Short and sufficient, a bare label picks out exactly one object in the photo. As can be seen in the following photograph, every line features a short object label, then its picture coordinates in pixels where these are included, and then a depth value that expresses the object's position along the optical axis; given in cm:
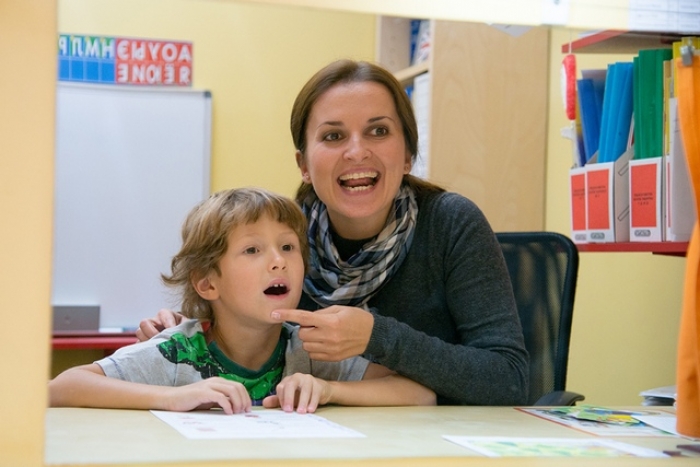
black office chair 201
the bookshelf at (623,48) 177
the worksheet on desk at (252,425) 97
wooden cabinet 296
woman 159
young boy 141
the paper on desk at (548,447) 91
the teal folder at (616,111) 196
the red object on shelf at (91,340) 334
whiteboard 371
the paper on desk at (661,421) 116
